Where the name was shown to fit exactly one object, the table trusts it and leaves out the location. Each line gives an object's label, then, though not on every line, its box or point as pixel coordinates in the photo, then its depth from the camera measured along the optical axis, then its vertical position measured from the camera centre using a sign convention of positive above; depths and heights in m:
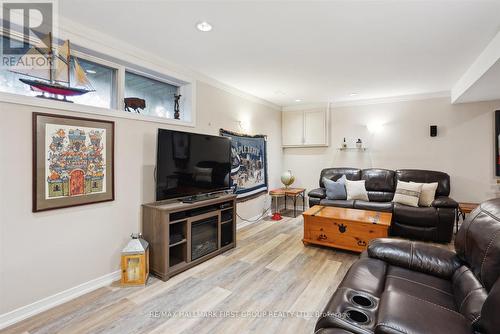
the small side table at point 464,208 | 3.67 -0.63
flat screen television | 2.64 +0.01
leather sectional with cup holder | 1.09 -0.70
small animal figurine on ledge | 2.66 +0.67
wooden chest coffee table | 3.07 -0.80
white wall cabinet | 5.41 +0.86
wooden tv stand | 2.52 -0.76
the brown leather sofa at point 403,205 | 3.57 -0.61
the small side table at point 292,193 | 4.93 -0.55
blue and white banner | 4.21 +0.03
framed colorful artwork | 2.00 +0.03
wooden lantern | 2.40 -0.99
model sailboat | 2.07 +0.79
